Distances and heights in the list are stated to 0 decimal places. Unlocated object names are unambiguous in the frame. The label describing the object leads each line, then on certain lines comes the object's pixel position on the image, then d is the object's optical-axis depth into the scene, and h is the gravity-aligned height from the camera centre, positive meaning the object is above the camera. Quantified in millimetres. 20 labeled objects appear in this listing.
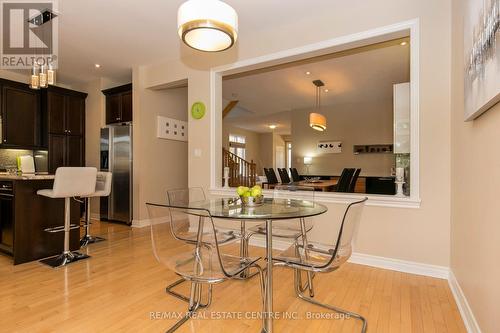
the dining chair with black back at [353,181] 4754 -250
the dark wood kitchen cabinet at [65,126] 5051 +790
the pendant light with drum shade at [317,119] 5730 +1026
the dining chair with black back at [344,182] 4336 -235
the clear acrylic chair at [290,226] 2254 -570
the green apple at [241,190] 2154 -181
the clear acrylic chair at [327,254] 1648 -594
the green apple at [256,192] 2123 -192
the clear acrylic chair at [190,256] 1562 -583
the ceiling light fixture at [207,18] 1842 +1025
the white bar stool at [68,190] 2850 -251
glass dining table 1643 -296
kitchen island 2889 -569
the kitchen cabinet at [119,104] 5098 +1211
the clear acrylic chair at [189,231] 2083 -502
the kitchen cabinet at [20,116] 4578 +893
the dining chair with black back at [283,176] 6333 -205
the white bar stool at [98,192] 3736 -340
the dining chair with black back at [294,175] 6754 -196
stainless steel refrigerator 4914 -15
